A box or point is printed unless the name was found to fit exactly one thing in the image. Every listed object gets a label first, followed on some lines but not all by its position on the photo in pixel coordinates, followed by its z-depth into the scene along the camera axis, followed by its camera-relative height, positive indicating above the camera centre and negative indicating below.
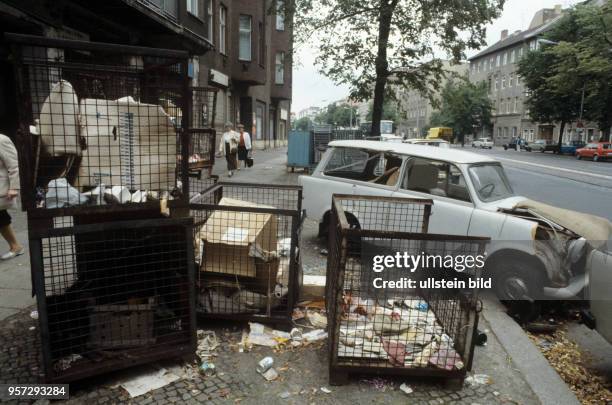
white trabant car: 4.54 -0.88
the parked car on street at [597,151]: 33.00 -0.97
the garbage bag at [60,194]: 2.71 -0.44
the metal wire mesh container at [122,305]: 2.79 -1.32
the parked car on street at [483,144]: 63.44 -1.26
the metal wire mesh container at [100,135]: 2.59 -0.07
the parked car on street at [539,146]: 49.75 -1.11
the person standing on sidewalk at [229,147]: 13.14 -0.57
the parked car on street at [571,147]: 43.69 -0.98
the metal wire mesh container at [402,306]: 3.05 -1.47
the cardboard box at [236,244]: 3.66 -0.97
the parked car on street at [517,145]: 56.06 -1.13
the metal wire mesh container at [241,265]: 3.68 -1.17
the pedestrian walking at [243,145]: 15.23 -0.58
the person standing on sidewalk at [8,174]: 4.82 -0.58
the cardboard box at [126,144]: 2.84 -0.13
